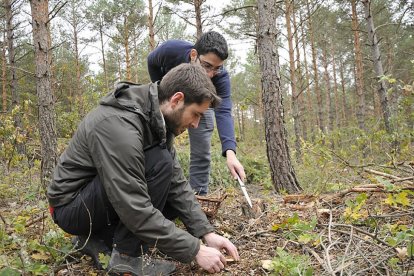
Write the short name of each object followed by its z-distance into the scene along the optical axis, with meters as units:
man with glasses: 2.80
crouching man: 1.71
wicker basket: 2.71
